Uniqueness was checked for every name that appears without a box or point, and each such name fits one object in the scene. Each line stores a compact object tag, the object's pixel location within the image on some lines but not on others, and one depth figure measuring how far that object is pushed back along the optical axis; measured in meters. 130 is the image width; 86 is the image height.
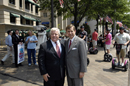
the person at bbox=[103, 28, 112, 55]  8.05
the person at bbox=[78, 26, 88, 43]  6.99
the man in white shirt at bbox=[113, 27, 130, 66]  6.12
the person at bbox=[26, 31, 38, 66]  6.67
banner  6.62
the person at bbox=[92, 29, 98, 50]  11.24
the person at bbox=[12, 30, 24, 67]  6.43
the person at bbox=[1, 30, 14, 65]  7.04
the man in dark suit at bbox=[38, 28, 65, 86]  2.60
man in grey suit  2.62
